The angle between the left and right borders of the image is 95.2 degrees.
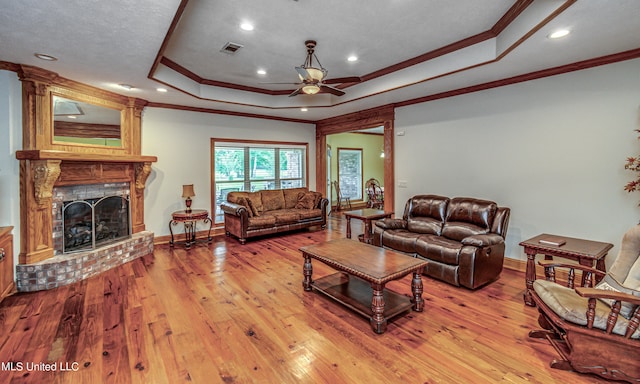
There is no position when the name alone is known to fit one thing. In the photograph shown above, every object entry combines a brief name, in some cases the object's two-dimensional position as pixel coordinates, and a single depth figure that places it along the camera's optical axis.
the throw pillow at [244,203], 5.66
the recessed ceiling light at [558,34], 2.67
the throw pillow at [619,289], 1.97
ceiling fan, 3.15
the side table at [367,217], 4.92
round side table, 5.12
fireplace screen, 4.01
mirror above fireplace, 3.92
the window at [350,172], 9.80
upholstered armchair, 1.86
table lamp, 5.47
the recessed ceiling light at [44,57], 3.08
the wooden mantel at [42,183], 3.53
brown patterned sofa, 5.50
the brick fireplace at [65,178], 3.53
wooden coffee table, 2.56
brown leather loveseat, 3.34
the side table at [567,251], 2.71
